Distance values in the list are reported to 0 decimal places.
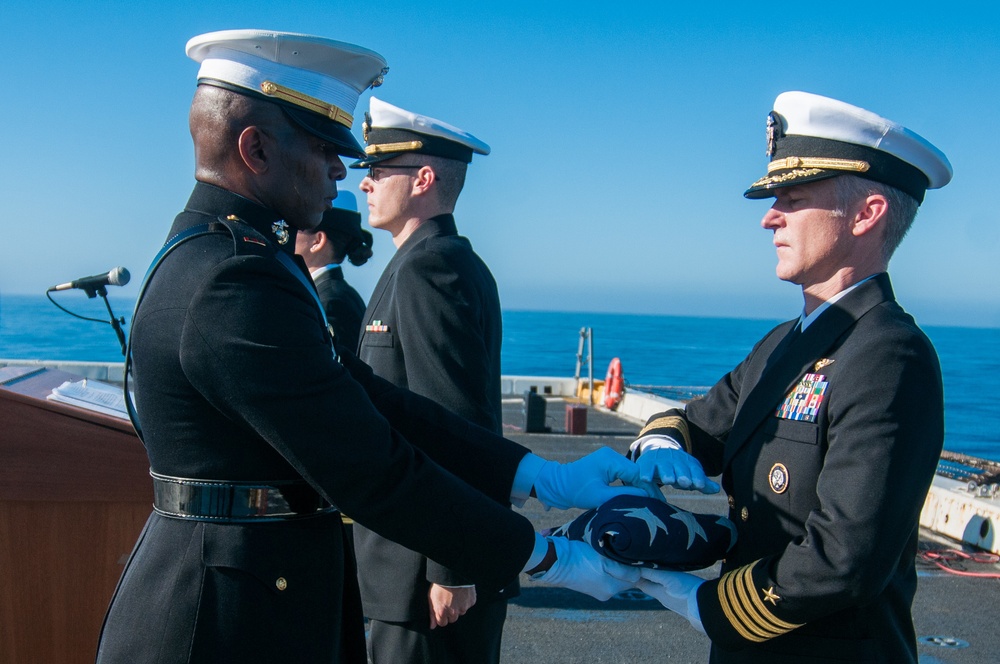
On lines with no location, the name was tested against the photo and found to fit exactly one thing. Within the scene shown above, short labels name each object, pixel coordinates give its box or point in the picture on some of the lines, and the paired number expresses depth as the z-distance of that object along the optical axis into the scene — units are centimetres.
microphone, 342
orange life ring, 1499
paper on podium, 284
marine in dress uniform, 164
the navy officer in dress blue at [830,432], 189
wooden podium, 267
